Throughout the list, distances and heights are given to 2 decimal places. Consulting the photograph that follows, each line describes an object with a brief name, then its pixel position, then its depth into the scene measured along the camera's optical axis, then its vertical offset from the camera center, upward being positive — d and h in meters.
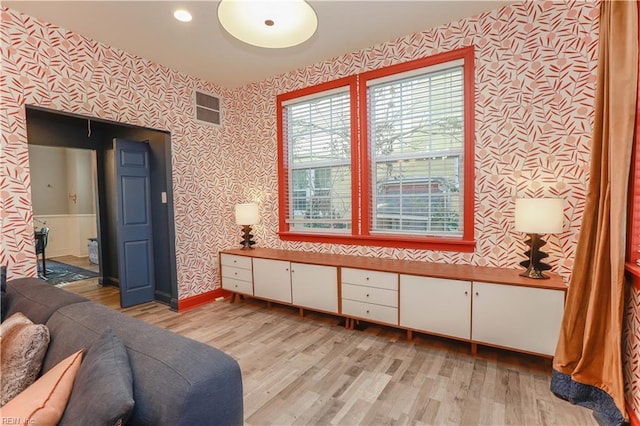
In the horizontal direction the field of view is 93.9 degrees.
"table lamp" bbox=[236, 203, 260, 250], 3.73 -0.14
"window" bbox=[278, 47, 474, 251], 2.81 +0.46
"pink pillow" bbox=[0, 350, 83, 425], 0.86 -0.59
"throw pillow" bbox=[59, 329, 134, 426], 0.80 -0.53
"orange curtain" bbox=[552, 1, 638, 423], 1.63 -0.23
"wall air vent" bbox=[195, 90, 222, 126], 3.81 +1.24
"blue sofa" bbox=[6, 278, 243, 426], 0.91 -0.56
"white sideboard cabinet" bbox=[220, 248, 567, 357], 2.16 -0.83
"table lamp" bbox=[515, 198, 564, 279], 2.15 -0.18
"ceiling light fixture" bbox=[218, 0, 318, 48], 1.41 +0.91
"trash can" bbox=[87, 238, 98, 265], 6.09 -0.95
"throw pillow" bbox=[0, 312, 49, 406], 1.13 -0.58
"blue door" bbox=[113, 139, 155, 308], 3.60 -0.22
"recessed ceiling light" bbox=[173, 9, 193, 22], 2.45 +1.58
